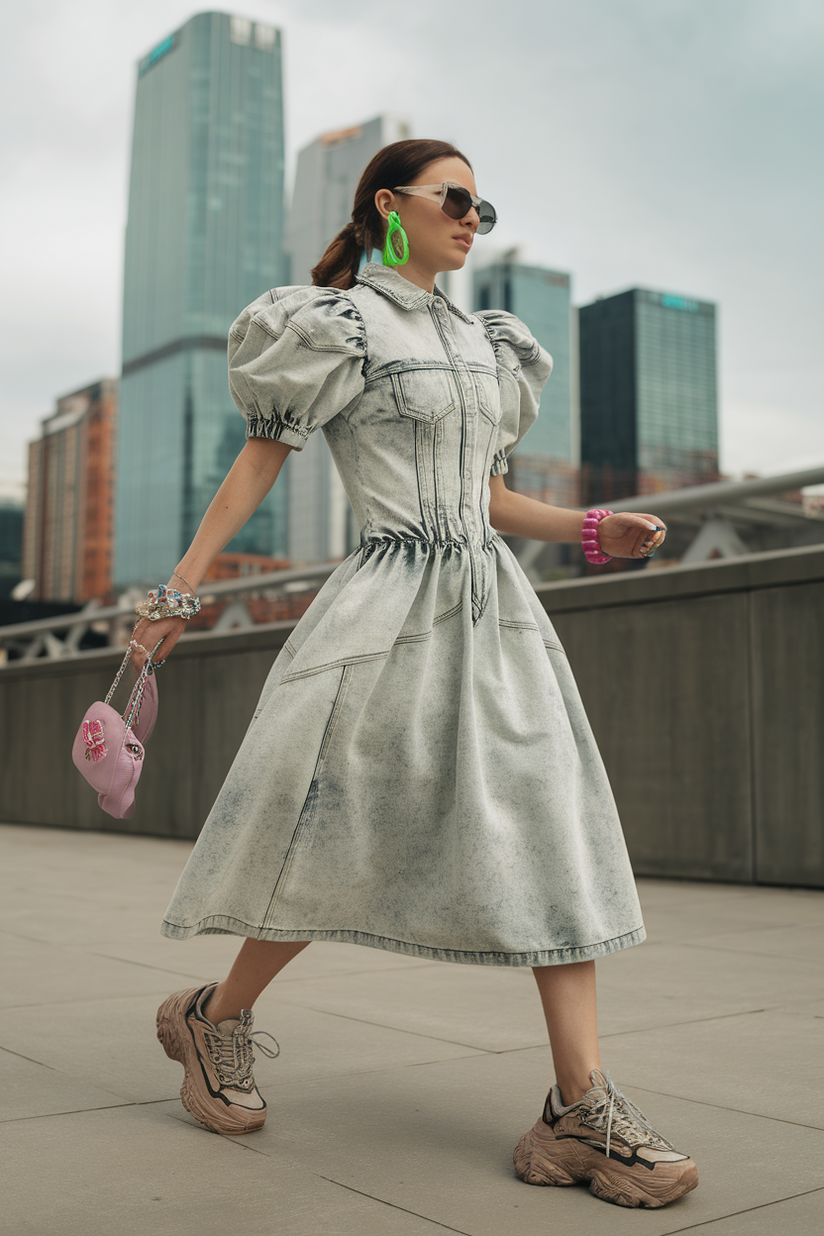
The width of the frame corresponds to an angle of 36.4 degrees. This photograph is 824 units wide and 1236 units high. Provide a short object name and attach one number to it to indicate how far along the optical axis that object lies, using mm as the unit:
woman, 2107
